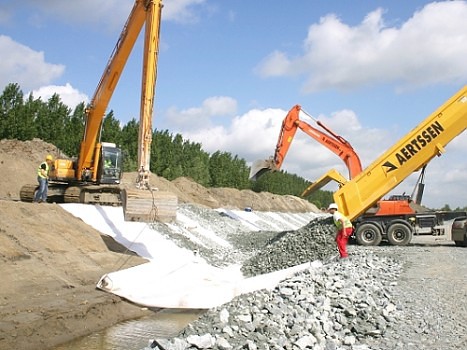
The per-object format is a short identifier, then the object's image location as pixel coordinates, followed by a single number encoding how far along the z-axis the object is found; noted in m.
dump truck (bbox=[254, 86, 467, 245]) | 14.14
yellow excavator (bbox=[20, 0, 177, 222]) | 12.88
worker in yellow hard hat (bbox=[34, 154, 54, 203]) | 17.11
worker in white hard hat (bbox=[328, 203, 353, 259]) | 11.07
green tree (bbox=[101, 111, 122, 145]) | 40.81
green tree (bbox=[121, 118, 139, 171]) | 42.03
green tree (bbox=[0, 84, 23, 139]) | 33.41
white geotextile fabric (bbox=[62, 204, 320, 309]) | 9.09
